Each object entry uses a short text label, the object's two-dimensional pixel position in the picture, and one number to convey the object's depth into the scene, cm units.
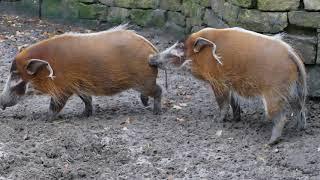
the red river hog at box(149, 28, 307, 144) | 489
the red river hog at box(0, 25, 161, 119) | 541
